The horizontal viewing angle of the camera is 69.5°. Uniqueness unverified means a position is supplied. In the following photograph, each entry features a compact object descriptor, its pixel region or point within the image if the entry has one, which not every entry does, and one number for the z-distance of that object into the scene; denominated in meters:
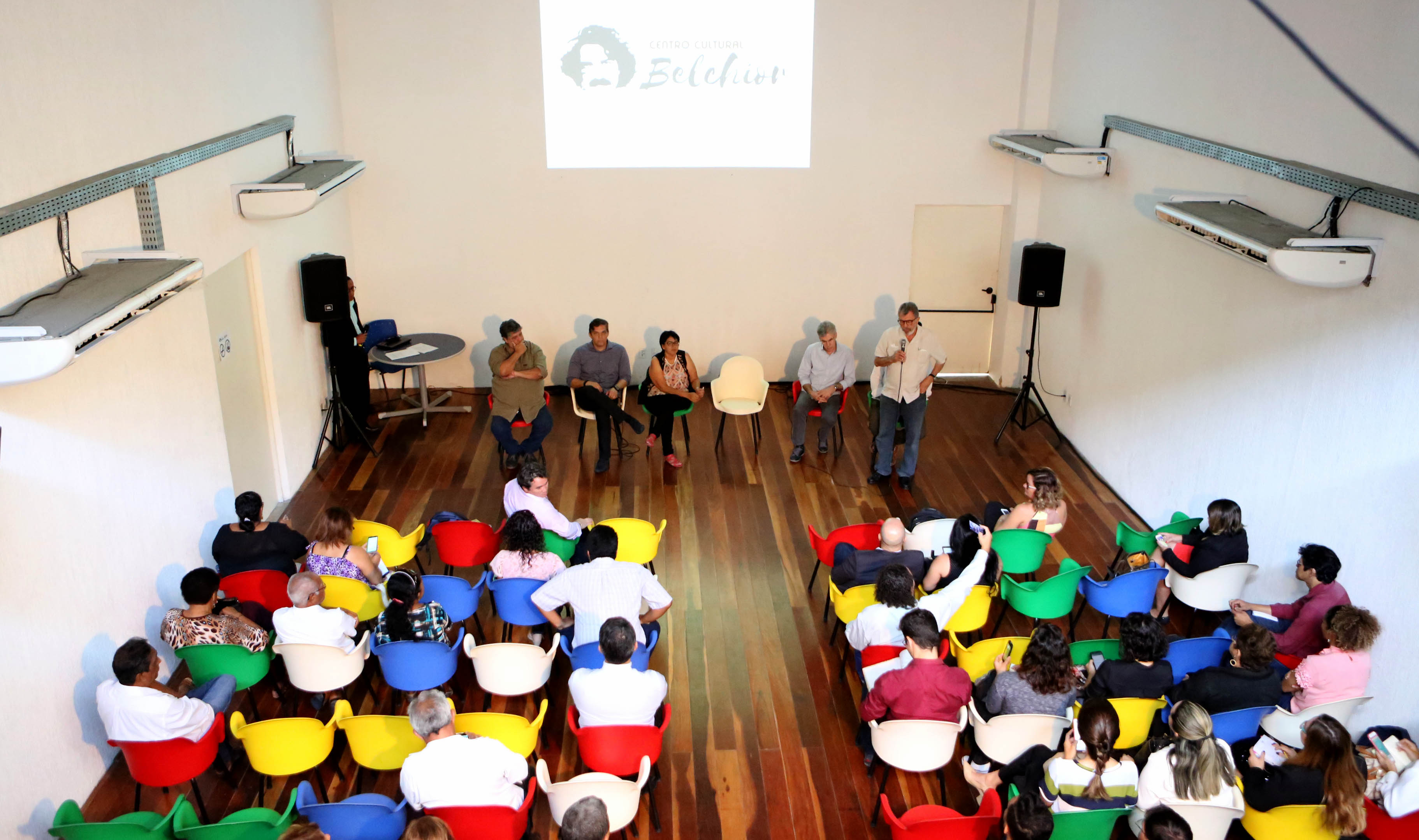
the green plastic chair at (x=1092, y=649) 5.13
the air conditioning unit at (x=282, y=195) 6.93
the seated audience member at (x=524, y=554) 5.64
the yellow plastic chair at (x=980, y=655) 5.07
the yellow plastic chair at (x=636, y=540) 6.30
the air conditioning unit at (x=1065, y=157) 8.34
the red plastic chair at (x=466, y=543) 6.31
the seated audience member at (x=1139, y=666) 4.70
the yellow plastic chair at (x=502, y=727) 4.36
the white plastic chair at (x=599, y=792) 4.08
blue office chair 9.71
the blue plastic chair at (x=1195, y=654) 5.16
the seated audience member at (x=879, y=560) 5.75
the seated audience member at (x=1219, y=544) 5.79
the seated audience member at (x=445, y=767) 4.09
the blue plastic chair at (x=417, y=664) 5.03
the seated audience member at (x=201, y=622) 5.11
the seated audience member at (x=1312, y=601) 5.25
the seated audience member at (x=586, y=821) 3.49
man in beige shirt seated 8.55
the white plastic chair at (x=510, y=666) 4.96
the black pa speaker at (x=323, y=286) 8.29
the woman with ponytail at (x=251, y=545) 5.90
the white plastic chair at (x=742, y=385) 9.25
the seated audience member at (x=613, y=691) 4.57
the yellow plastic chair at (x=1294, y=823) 4.14
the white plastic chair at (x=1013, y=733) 4.56
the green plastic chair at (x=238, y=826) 3.78
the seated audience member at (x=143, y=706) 4.44
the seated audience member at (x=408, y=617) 5.11
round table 9.18
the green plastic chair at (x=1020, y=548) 6.18
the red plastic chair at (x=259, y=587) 5.63
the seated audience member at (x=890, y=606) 5.16
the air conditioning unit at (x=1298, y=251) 5.20
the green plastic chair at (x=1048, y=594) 5.78
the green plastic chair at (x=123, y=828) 3.76
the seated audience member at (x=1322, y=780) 4.06
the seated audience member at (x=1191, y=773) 4.11
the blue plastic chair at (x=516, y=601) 5.57
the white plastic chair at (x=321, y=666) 5.00
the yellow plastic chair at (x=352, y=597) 5.57
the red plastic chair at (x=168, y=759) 4.46
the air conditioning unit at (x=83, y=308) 3.74
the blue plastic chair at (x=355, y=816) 3.93
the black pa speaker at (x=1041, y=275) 8.95
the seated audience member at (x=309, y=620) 5.05
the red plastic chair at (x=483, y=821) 4.01
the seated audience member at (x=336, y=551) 5.59
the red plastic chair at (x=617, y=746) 4.46
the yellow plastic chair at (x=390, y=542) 6.21
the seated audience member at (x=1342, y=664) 4.82
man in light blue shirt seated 8.83
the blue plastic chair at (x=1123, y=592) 5.80
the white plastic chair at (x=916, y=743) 4.55
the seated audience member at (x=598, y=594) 5.25
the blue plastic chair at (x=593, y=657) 4.89
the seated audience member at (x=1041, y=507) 6.25
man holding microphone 8.27
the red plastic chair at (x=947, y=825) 4.00
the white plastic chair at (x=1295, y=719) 4.63
